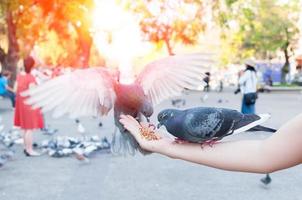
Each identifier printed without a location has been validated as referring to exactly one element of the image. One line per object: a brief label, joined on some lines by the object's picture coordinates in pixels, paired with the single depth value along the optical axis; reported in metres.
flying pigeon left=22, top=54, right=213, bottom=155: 1.88
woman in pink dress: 7.71
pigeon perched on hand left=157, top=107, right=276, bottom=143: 1.55
